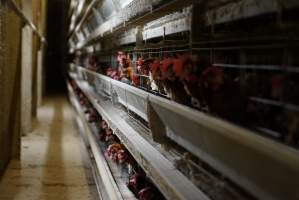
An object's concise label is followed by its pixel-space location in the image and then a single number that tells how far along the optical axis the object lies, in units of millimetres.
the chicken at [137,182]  2887
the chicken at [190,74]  1602
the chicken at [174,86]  1842
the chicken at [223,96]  1431
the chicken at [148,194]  2636
